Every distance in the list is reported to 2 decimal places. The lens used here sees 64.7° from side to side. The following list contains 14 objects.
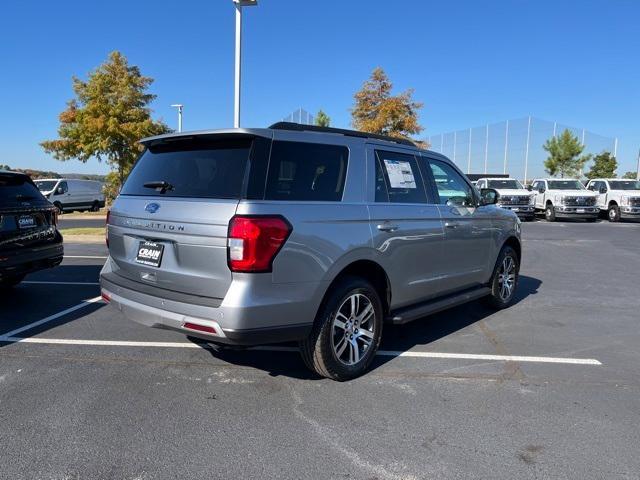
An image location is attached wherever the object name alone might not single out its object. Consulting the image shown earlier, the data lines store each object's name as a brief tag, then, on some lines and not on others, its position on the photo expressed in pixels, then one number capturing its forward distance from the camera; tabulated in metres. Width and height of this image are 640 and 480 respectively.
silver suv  3.37
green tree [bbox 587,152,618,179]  46.62
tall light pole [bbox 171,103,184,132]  28.20
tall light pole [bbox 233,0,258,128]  12.85
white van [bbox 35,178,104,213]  27.27
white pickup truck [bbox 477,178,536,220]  23.06
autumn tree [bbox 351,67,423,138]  27.12
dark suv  5.84
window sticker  4.56
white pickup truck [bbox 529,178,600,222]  22.81
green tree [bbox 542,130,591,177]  42.94
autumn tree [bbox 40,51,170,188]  25.72
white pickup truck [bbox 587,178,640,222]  23.11
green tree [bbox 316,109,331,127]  33.94
